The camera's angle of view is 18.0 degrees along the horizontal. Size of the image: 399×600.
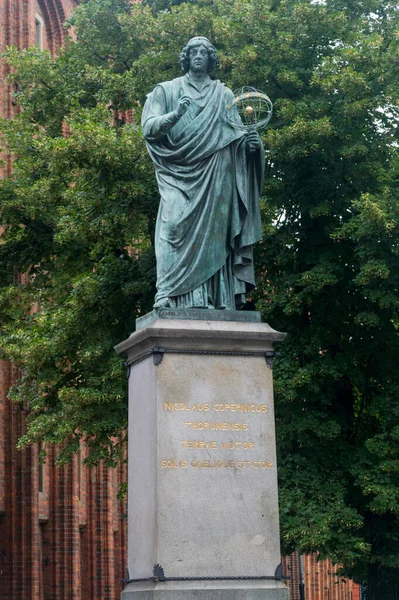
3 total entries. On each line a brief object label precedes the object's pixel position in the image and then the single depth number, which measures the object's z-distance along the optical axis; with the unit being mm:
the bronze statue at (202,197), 11336
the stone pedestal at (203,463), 10211
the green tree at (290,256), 19312
